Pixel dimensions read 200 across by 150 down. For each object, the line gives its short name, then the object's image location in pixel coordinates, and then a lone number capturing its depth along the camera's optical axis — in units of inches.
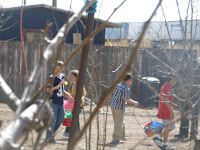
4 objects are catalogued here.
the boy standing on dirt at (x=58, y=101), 508.4
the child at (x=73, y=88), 538.9
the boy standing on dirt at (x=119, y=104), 540.7
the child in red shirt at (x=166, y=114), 479.5
